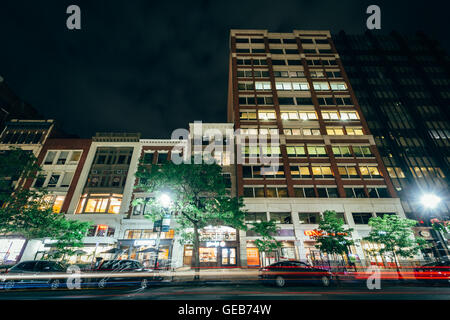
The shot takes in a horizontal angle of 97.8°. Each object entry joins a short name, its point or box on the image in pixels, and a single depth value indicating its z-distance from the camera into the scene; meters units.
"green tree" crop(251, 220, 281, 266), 21.06
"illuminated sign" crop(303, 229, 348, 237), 18.32
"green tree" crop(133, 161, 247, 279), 18.36
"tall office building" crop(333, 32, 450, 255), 36.69
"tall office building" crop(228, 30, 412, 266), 27.48
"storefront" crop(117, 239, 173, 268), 25.19
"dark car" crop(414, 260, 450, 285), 17.22
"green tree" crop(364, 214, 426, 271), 20.17
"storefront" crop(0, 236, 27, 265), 24.11
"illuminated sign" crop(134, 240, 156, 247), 25.31
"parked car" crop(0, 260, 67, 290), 12.47
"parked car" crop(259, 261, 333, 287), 13.80
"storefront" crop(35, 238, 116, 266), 24.31
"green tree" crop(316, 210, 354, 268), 17.31
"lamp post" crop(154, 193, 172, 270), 16.37
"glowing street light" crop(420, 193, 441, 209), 12.92
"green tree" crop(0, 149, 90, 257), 18.89
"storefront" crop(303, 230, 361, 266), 23.88
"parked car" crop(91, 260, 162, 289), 12.64
